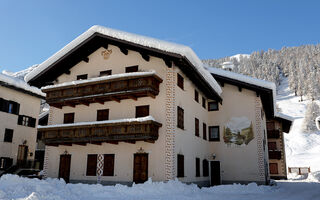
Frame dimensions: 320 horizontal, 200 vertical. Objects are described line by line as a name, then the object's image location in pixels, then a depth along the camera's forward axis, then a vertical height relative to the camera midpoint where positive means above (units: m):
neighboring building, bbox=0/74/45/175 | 27.03 +3.16
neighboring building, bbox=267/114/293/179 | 37.31 +1.22
